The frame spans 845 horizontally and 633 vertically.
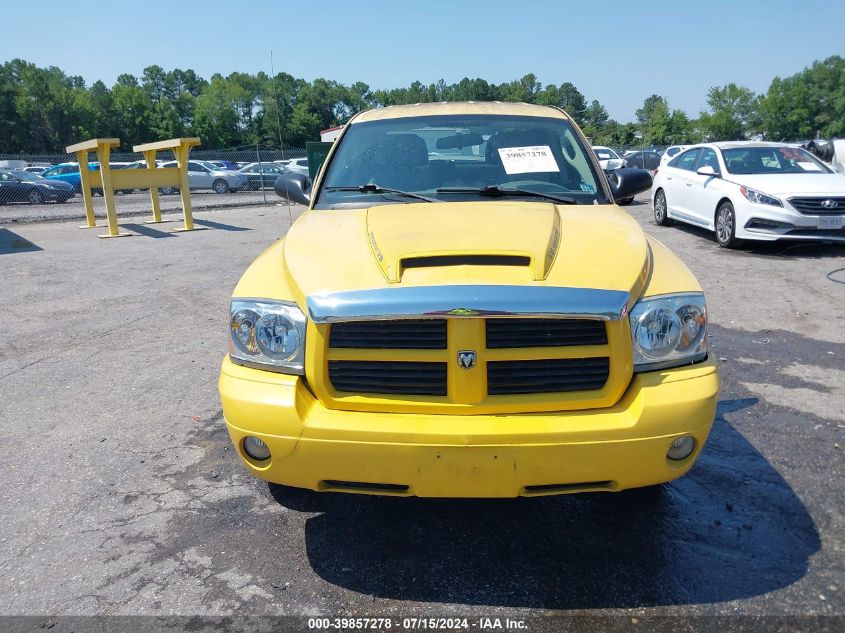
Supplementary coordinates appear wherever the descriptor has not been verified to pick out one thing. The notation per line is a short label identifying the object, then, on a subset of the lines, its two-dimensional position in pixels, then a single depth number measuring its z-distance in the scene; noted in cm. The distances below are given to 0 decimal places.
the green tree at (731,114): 8069
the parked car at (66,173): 2953
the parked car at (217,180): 3055
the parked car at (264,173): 3130
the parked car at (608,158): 2327
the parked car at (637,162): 2203
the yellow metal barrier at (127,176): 1385
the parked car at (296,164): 3121
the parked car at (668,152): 1348
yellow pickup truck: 235
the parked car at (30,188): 2452
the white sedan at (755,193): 944
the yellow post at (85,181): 1516
